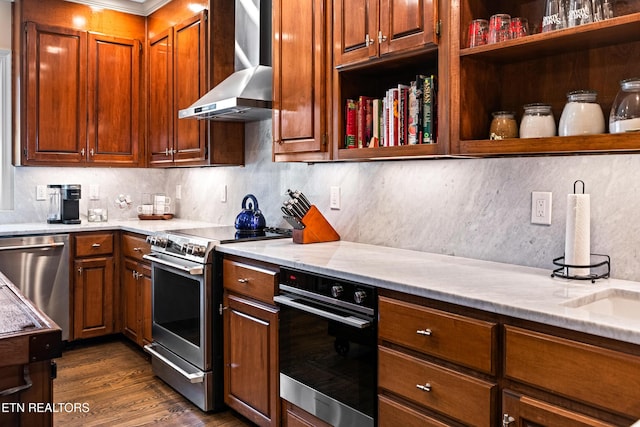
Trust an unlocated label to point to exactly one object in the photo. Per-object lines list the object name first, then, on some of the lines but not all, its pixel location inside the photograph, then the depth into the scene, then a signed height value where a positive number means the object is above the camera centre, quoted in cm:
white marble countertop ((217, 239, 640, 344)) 138 -26
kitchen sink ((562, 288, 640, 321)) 161 -30
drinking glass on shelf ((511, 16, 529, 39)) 196 +63
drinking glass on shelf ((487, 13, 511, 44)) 196 +63
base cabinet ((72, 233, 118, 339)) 382 -58
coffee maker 399 -1
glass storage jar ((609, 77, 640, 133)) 164 +29
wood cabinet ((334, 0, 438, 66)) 211 +74
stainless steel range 280 -58
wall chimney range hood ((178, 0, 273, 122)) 301 +73
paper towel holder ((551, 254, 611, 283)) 185 -23
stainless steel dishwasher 354 -43
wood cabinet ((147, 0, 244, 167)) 357 +87
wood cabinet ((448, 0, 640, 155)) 173 +49
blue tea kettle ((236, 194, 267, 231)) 323 -10
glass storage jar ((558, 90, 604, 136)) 176 +29
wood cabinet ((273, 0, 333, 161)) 262 +63
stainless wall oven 196 -56
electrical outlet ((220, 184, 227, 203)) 398 +8
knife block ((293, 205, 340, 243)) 285 -14
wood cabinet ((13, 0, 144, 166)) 388 +88
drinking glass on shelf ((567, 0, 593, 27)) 172 +61
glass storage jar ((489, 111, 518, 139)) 202 +29
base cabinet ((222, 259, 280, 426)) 244 -66
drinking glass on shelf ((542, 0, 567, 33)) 179 +62
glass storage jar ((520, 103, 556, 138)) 189 +29
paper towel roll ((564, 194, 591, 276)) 182 -9
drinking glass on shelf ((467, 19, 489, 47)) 200 +63
